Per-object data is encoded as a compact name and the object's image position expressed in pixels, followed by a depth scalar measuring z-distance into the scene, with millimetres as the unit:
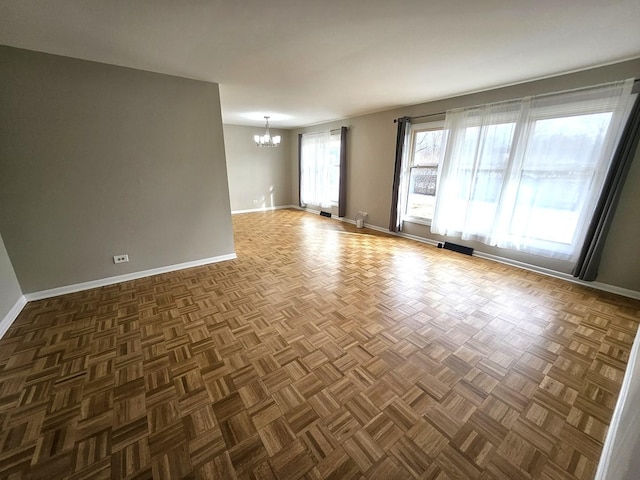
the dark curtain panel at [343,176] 5773
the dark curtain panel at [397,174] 4541
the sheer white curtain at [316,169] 6520
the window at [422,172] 4387
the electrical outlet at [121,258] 2949
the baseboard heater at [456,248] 4051
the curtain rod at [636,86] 2447
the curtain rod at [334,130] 5863
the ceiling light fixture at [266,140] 5566
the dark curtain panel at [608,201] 2502
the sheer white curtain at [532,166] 2734
